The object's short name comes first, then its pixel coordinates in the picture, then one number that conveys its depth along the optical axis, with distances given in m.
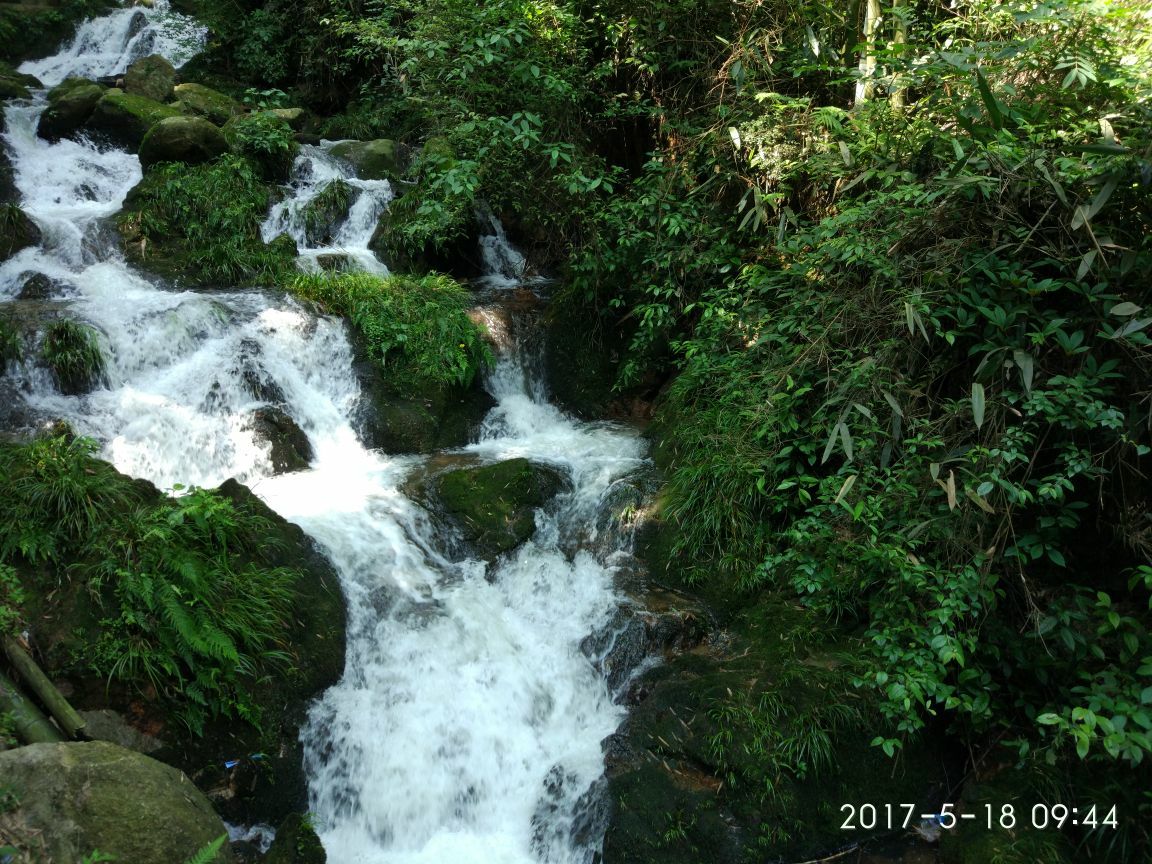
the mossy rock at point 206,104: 12.37
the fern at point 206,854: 2.77
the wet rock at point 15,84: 11.60
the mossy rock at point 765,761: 4.18
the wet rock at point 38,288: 7.79
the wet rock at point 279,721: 4.29
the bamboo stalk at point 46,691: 3.78
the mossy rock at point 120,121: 11.21
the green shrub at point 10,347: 6.64
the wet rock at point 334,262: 9.12
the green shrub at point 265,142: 10.54
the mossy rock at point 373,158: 11.18
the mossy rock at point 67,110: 10.91
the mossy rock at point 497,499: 6.34
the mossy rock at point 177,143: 10.21
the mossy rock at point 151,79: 13.01
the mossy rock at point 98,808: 3.04
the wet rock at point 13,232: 8.28
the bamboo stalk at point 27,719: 3.59
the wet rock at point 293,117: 12.25
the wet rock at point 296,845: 3.92
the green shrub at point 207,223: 8.89
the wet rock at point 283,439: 7.07
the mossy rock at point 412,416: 7.66
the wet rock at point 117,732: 4.09
